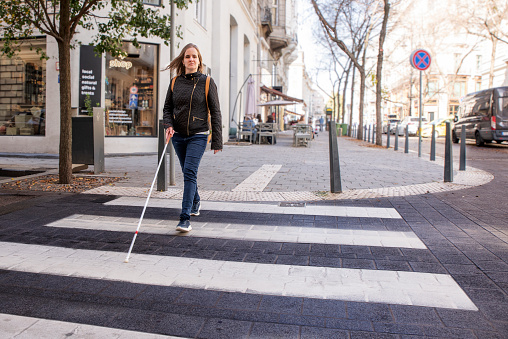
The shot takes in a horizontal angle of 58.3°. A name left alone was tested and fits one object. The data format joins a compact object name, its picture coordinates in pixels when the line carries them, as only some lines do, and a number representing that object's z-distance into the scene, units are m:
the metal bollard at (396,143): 17.68
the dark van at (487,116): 19.64
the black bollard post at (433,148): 12.08
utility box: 9.26
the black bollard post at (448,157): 7.89
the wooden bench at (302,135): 19.52
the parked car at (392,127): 47.36
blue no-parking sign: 13.13
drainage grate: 6.01
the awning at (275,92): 27.54
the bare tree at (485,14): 28.16
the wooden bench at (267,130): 20.72
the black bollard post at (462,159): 9.89
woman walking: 4.64
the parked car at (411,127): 39.12
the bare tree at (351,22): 23.42
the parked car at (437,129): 33.78
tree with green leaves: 7.71
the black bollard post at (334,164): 6.64
